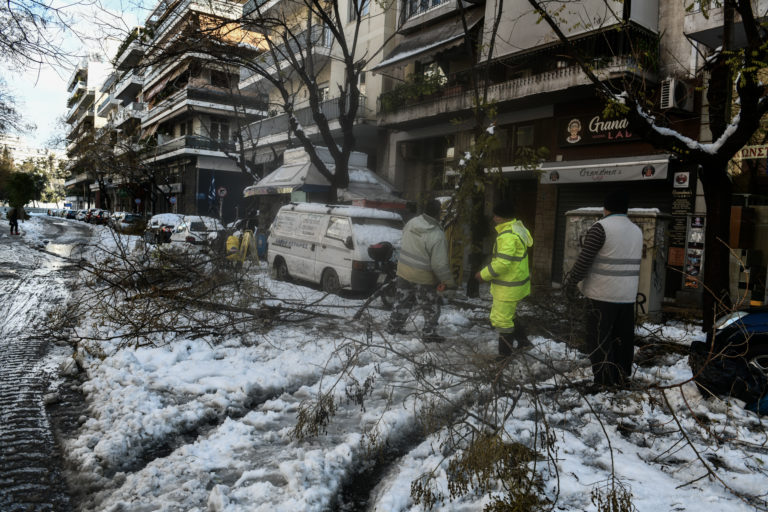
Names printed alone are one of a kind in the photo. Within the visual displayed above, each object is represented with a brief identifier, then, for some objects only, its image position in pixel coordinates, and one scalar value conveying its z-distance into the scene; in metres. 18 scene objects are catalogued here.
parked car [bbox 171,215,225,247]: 22.14
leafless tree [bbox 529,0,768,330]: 4.91
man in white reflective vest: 4.58
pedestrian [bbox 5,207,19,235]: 27.84
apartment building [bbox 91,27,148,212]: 37.88
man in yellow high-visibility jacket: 5.11
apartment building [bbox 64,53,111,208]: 74.38
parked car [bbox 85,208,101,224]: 51.19
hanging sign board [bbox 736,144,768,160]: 9.97
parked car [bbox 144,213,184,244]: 26.42
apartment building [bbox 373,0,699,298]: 11.94
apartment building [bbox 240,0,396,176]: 20.62
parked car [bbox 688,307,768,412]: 4.16
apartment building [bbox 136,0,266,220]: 36.97
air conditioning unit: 10.98
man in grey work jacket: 6.54
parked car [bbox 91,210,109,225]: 45.92
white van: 9.79
